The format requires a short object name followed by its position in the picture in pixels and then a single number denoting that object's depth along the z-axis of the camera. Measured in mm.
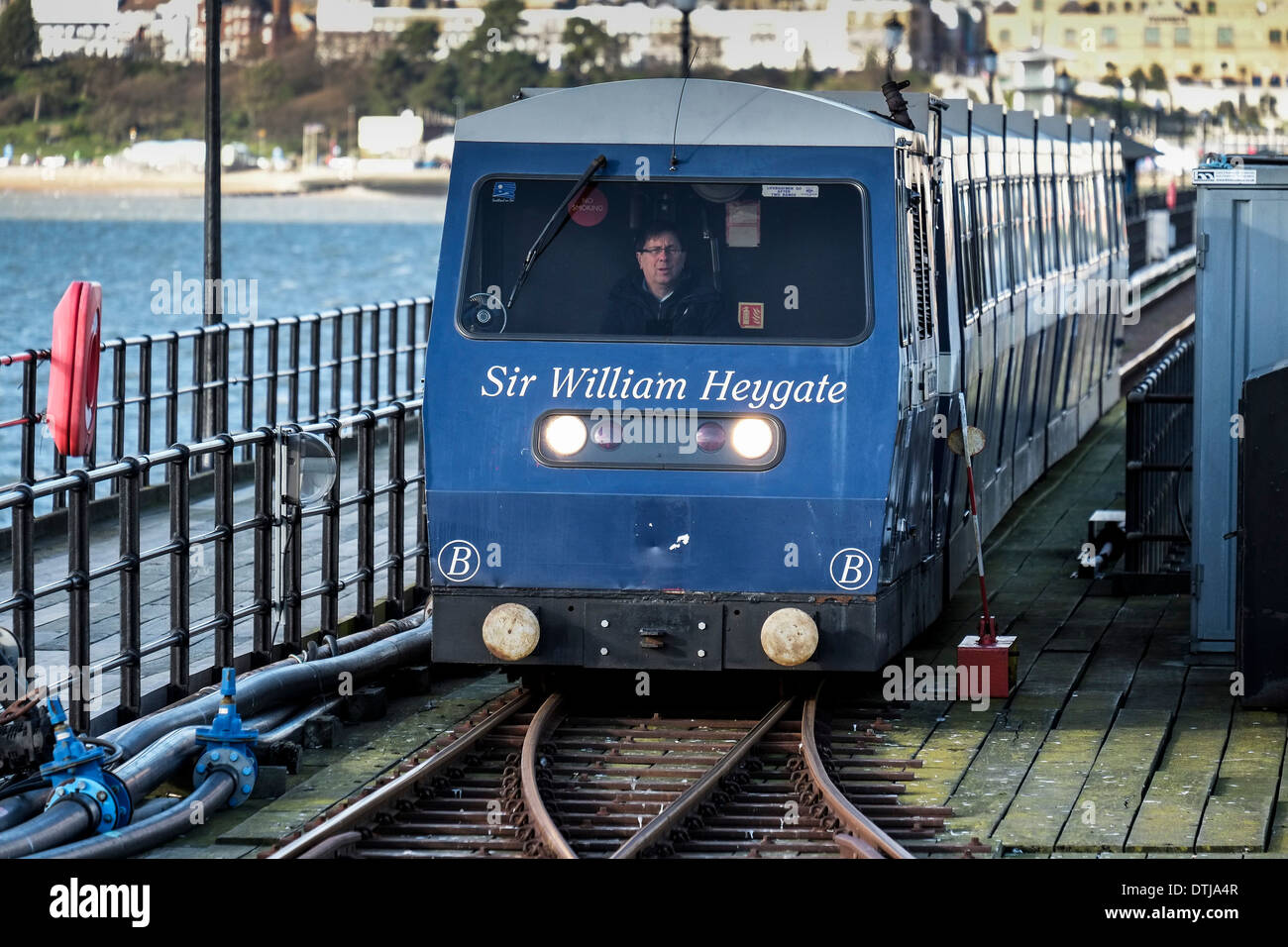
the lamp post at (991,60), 47875
